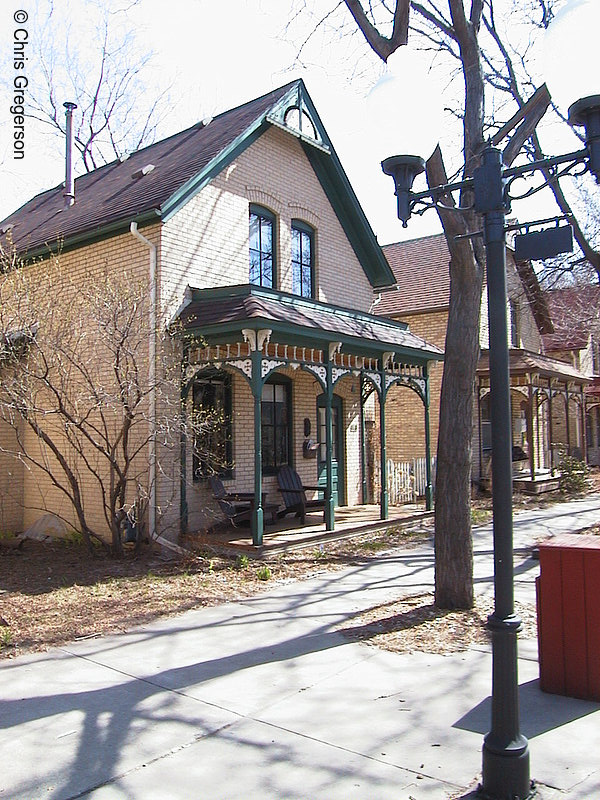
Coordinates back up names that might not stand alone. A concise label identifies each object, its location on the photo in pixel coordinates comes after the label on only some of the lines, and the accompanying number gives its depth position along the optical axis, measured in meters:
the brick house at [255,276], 11.12
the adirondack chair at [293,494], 12.16
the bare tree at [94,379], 9.62
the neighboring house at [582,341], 23.03
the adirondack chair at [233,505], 11.16
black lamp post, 3.58
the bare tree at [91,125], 26.36
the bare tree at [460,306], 7.34
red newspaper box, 5.01
